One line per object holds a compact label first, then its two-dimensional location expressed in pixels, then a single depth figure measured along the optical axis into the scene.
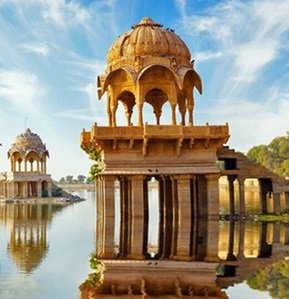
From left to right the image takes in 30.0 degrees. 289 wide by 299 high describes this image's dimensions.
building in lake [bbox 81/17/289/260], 21.09
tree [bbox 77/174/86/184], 164.15
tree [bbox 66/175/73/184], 159.75
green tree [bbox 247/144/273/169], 79.38
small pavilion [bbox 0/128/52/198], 55.06
